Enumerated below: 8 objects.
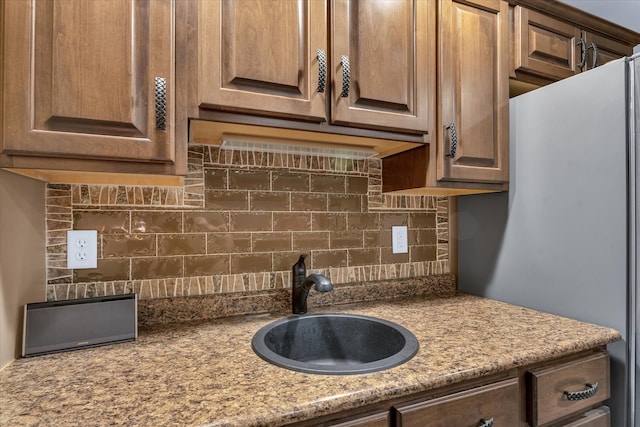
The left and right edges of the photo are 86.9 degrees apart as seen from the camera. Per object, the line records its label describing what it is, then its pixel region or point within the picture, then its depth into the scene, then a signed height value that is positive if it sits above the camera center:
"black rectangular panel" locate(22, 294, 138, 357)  0.92 -0.31
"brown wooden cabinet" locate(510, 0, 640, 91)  1.43 +0.78
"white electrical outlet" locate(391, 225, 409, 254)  1.57 -0.11
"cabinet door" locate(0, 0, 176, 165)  0.76 +0.33
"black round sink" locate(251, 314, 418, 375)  1.14 -0.44
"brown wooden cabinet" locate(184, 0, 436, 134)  0.93 +0.47
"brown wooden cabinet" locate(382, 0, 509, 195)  1.24 +0.41
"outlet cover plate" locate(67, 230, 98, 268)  1.08 -0.10
